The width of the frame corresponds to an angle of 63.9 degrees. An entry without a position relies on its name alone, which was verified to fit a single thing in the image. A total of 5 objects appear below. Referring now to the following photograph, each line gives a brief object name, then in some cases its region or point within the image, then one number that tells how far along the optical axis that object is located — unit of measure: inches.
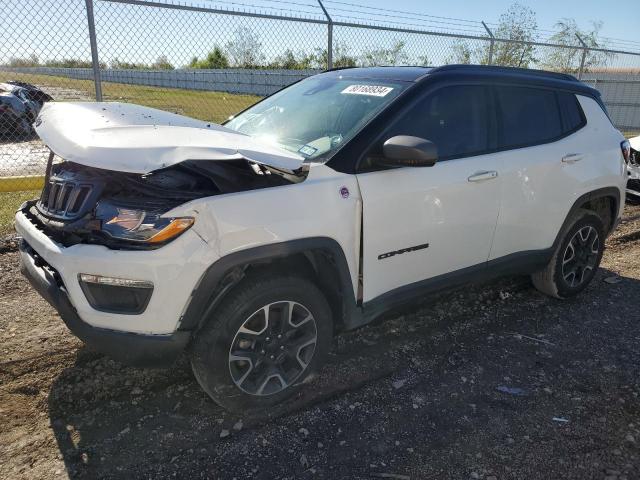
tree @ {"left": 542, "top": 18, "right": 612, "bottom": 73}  508.2
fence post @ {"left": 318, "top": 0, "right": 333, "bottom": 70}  281.0
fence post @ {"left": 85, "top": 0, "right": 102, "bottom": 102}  222.1
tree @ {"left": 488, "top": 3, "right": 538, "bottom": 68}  467.1
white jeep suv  92.5
